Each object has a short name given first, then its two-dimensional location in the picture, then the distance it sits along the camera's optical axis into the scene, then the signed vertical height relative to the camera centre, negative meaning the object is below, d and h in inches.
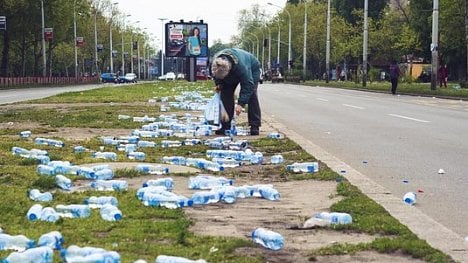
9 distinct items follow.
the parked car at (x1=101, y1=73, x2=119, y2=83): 3690.9 -112.7
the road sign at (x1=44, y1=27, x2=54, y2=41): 2632.9 +69.8
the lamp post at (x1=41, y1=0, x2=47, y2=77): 2543.8 +41.4
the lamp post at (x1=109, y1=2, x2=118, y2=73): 4005.9 +46.7
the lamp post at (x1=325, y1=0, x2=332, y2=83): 2733.8 +10.9
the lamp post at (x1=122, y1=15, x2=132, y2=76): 4832.7 +150.8
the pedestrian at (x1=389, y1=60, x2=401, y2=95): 1581.0 -40.4
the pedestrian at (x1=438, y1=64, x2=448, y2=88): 1955.0 -49.5
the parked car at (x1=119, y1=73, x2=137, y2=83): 3825.5 -120.9
